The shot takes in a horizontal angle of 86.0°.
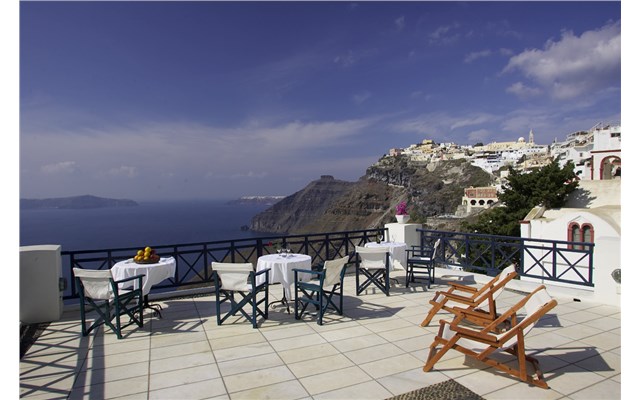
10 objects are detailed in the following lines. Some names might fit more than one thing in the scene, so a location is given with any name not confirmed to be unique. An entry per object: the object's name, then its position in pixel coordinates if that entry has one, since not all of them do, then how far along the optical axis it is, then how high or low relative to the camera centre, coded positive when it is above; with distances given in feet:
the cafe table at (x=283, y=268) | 17.56 -3.65
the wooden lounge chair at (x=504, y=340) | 10.39 -4.60
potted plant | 28.27 -1.51
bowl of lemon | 17.57 -3.01
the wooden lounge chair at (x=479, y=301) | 13.83 -4.53
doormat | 9.77 -5.73
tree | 95.40 +0.27
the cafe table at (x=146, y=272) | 16.87 -3.66
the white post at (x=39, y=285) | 16.99 -4.31
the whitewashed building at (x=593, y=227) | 18.28 -4.25
